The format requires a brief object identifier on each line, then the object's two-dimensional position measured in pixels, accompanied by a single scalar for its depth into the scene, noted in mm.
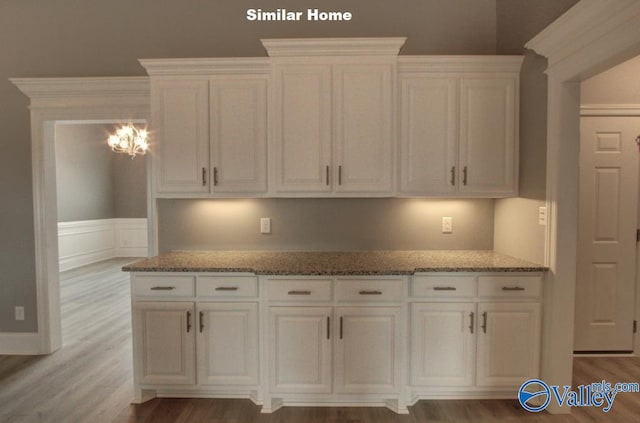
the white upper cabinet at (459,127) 2791
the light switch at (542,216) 2537
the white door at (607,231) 3275
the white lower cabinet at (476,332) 2533
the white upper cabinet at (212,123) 2807
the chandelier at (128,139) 6629
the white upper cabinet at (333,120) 2746
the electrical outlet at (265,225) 3207
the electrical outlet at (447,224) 3201
